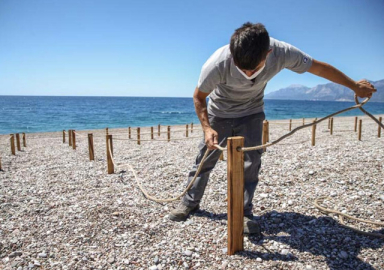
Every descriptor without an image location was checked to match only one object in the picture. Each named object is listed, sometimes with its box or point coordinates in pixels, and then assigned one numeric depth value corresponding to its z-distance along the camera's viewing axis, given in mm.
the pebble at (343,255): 2330
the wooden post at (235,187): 2197
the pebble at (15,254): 2570
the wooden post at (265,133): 8398
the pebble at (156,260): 2402
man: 2021
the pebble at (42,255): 2536
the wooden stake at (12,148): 9592
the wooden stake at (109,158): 5730
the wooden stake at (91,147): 6955
